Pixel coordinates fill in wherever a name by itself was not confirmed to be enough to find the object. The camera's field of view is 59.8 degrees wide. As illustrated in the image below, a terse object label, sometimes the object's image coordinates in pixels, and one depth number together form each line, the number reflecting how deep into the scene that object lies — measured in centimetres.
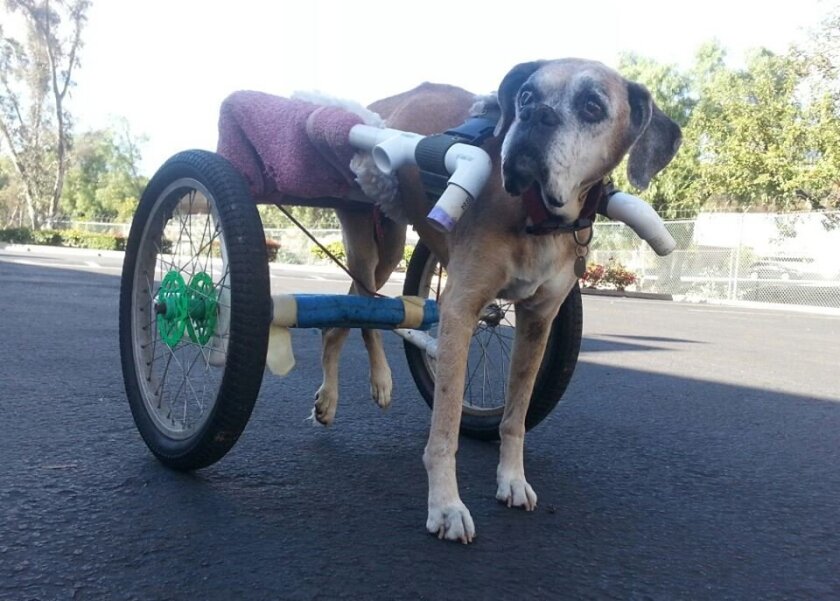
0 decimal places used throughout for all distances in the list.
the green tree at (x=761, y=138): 2198
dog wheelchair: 202
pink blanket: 247
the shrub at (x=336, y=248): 2938
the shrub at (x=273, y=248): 3199
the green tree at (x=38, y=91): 3756
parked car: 1989
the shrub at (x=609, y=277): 2242
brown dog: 197
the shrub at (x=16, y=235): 3578
